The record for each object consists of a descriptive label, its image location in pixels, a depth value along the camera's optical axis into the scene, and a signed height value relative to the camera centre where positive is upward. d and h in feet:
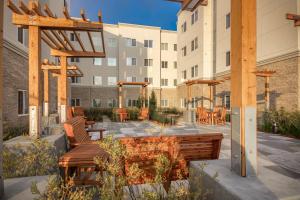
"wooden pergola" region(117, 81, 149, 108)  60.69 +5.70
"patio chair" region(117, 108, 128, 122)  53.73 -3.83
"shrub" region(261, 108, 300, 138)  30.87 -3.80
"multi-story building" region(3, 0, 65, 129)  31.42 +4.89
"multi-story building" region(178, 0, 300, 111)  38.42 +14.69
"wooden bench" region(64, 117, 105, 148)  15.92 -2.89
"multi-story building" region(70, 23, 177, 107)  95.35 +17.87
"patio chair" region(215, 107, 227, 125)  47.75 -4.48
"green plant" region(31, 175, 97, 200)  6.22 -3.11
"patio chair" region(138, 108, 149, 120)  54.80 -3.89
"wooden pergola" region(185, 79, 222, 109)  53.78 +5.38
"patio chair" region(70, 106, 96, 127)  42.98 -2.64
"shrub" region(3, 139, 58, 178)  11.17 -3.75
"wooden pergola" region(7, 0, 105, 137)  17.21 +7.11
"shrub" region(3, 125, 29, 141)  24.91 -4.36
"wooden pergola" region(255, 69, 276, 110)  40.06 +1.84
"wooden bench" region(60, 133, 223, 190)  11.61 -3.26
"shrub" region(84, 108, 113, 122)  60.82 -4.38
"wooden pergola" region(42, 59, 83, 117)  37.96 +4.84
